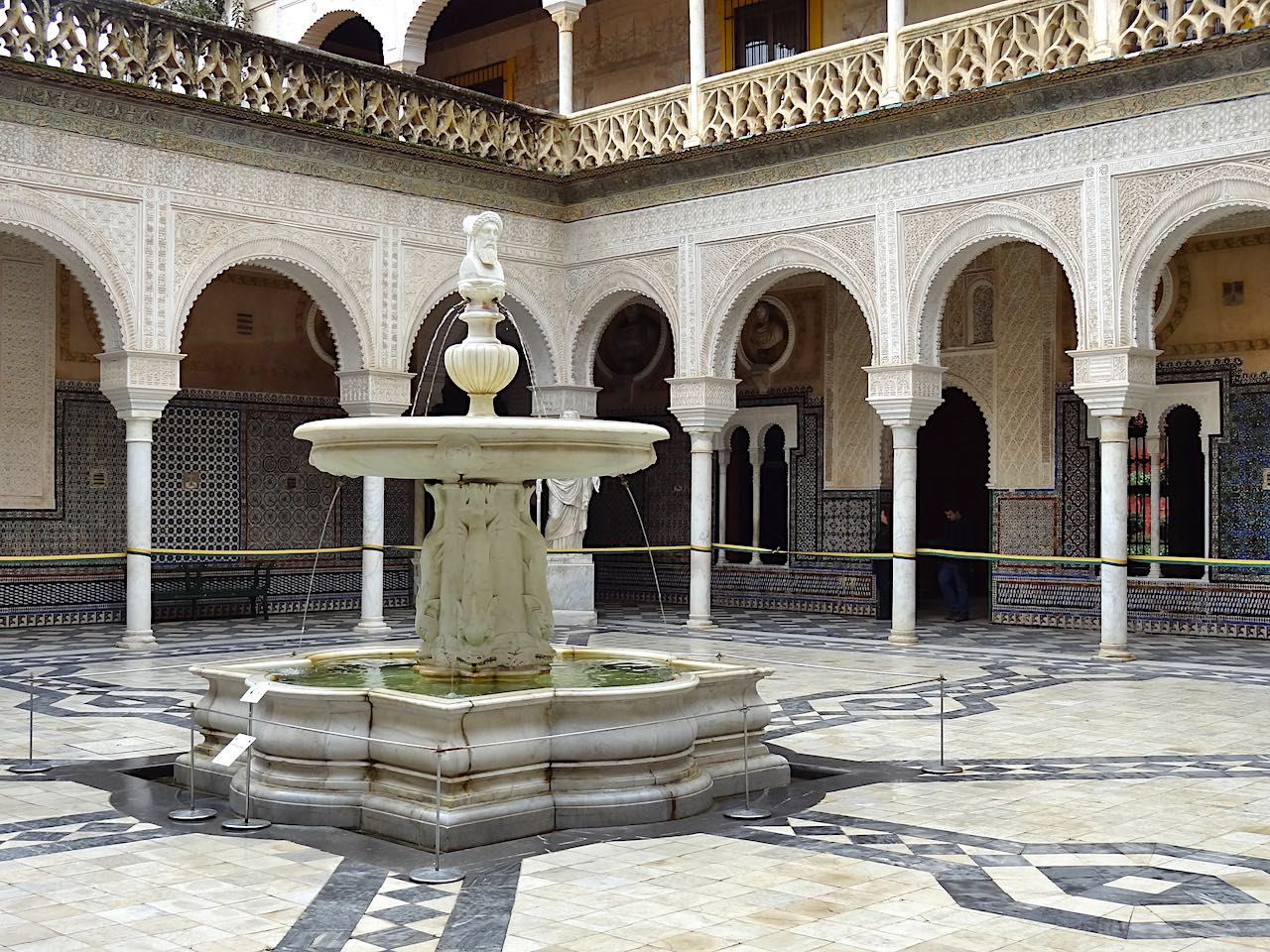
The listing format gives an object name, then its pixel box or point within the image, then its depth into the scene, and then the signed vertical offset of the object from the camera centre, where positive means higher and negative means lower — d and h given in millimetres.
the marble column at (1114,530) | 9852 -109
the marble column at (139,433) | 10492 +583
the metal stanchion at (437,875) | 4059 -987
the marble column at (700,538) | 12242 -201
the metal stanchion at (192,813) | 4852 -978
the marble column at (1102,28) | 9594 +3119
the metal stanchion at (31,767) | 5664 -960
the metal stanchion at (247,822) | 4711 -981
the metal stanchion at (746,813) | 4906 -986
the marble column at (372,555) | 11859 -324
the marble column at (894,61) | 10680 +3229
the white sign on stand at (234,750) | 4602 -738
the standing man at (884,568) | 13250 -485
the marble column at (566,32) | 12828 +4175
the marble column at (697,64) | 11891 +3600
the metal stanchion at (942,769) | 5699 -979
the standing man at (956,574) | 12867 -525
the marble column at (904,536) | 10930 -170
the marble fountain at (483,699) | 4719 -637
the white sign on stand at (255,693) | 4844 -579
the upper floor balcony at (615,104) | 9734 +3188
